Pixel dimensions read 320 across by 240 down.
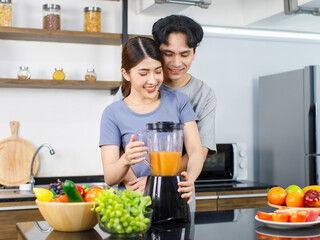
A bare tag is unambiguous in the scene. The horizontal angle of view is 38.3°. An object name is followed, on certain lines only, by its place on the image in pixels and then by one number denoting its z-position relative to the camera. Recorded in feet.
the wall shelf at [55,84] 10.34
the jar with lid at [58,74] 10.73
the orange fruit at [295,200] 5.36
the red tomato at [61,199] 4.42
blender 4.59
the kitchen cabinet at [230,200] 10.66
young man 5.75
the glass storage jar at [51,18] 10.65
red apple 5.21
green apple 5.60
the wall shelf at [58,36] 10.42
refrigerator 11.55
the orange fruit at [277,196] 5.49
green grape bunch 3.81
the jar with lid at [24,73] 10.50
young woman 5.28
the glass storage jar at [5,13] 10.29
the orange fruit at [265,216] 4.62
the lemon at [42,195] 4.49
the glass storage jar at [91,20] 10.93
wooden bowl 4.31
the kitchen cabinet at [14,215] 9.05
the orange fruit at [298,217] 4.45
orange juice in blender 4.68
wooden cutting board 10.86
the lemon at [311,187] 5.61
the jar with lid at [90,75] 11.00
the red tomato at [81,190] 4.58
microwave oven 11.67
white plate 4.41
